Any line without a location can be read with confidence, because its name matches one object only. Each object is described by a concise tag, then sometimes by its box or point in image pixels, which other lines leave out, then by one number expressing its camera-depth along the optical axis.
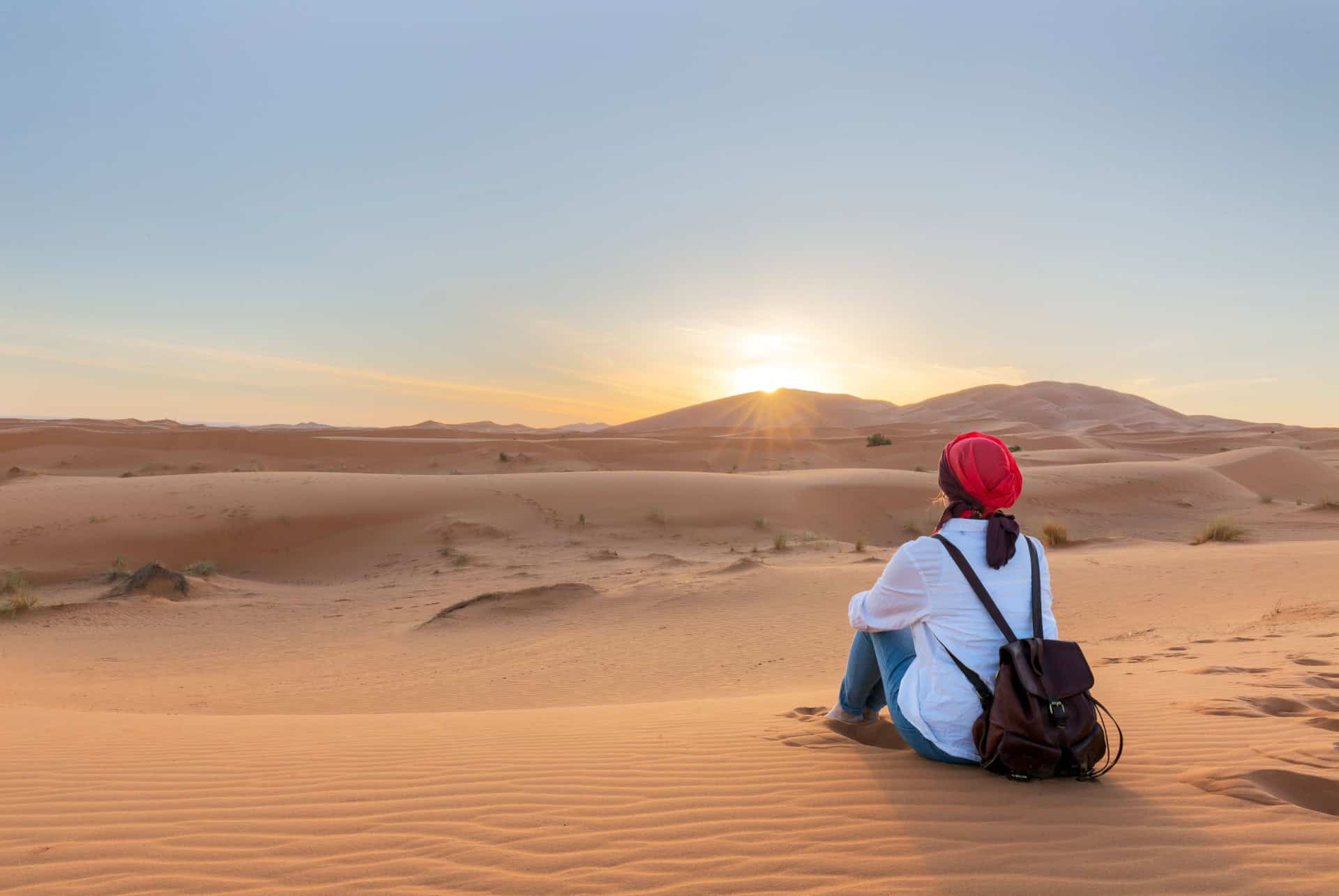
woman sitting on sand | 3.28
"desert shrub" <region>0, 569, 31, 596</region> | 13.86
